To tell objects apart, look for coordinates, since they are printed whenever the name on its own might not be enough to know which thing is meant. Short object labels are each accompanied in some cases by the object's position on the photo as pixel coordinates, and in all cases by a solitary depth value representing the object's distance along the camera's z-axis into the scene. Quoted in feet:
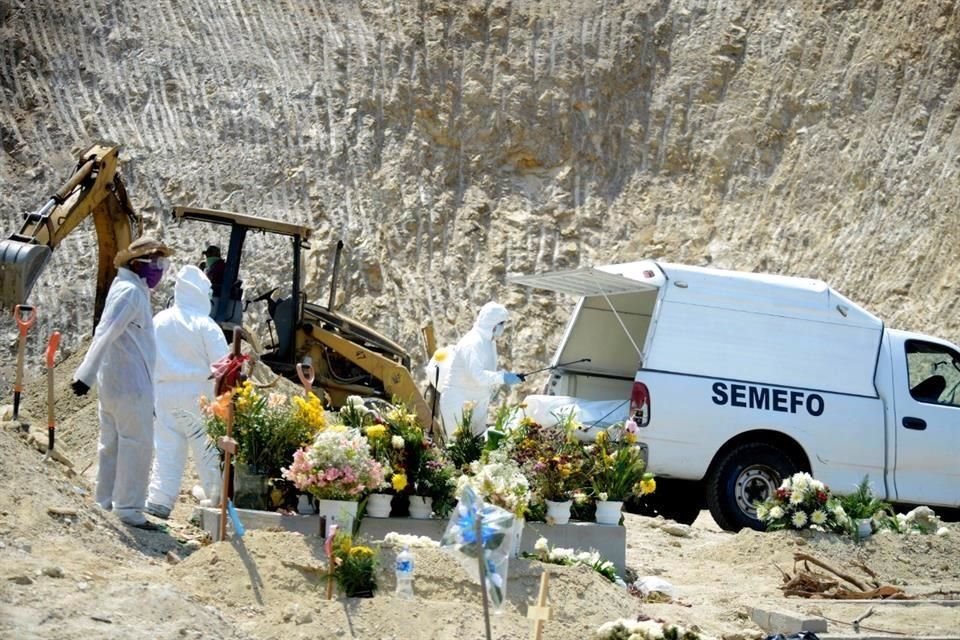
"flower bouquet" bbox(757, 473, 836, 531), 38.01
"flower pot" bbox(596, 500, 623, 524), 32.14
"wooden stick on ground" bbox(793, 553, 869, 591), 32.78
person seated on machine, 54.44
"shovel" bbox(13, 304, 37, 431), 35.06
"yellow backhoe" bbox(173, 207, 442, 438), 54.08
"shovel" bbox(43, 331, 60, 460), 32.83
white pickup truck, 40.52
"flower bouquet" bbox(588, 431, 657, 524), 32.19
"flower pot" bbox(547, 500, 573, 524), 31.14
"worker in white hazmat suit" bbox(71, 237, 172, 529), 30.37
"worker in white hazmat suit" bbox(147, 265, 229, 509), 33.99
